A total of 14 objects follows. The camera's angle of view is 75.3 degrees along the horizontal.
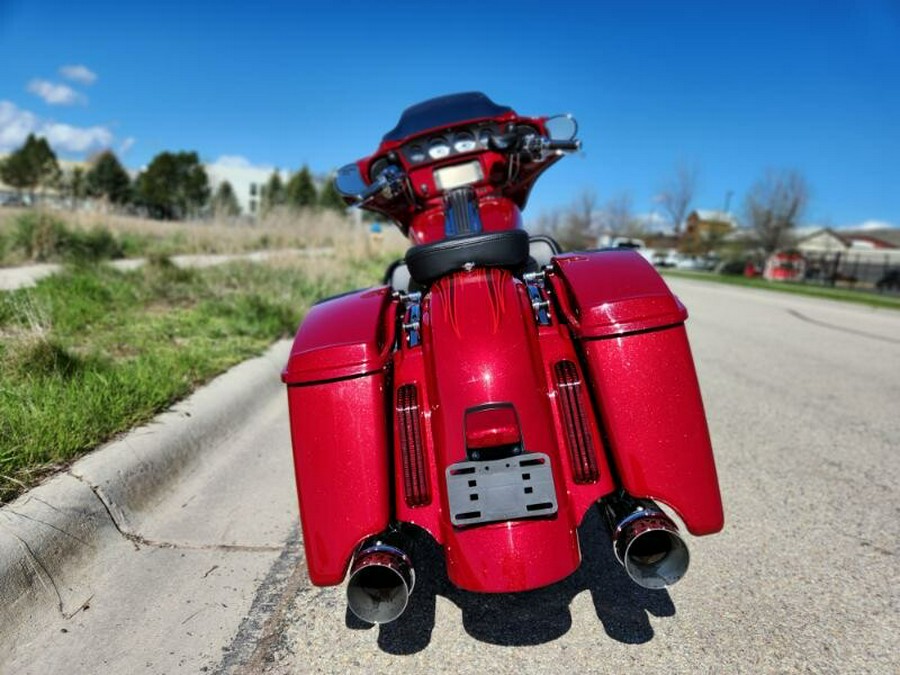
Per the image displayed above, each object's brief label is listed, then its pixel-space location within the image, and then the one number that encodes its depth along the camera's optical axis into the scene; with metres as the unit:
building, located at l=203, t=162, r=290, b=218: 95.06
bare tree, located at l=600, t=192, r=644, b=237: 72.68
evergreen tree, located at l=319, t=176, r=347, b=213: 42.69
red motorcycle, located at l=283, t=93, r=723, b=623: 1.59
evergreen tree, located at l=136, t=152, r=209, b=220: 58.81
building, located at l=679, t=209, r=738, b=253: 57.49
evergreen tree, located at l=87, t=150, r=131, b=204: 47.41
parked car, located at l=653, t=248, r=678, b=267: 55.19
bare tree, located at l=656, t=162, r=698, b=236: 57.12
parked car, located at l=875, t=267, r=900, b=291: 27.22
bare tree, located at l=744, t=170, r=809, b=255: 45.47
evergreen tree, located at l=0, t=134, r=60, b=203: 46.53
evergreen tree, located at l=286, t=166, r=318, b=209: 50.41
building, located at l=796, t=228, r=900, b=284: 32.41
